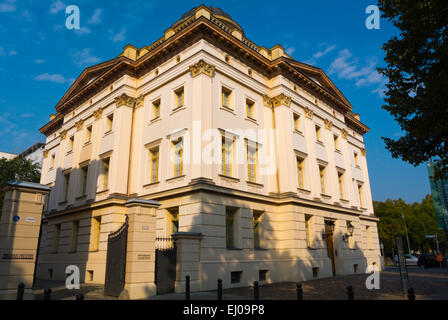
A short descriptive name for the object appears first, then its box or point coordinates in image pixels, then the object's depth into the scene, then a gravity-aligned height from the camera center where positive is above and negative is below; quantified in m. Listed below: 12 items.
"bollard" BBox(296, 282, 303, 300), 10.18 -1.17
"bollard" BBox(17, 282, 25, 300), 9.98 -1.04
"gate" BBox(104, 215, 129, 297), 12.56 -0.25
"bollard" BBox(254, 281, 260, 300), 10.86 -1.23
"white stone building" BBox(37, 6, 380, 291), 17.88 +5.87
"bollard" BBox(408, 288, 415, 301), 8.88 -1.15
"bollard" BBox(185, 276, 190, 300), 11.50 -1.12
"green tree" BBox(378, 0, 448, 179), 11.90 +6.75
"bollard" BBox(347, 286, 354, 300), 9.58 -1.13
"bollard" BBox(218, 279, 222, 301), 10.84 -1.14
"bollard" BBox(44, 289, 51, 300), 8.41 -0.96
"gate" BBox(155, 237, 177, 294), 13.77 -0.62
